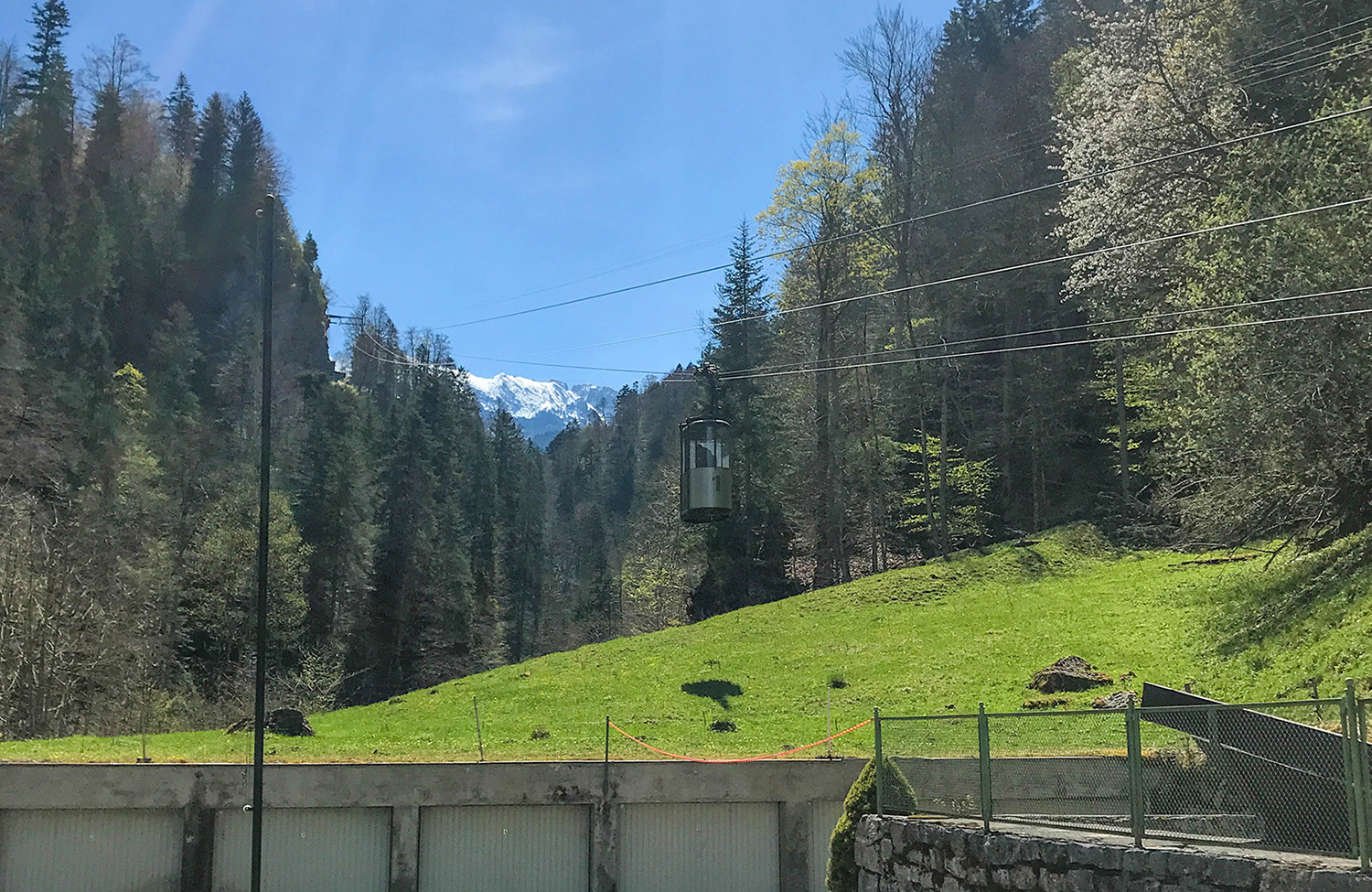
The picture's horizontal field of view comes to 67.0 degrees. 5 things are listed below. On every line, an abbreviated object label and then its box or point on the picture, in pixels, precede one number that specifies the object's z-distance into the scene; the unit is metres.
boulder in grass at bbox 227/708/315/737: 23.91
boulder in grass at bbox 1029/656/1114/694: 22.08
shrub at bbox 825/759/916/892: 13.06
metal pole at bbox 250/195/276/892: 12.55
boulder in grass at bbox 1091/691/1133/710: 19.19
